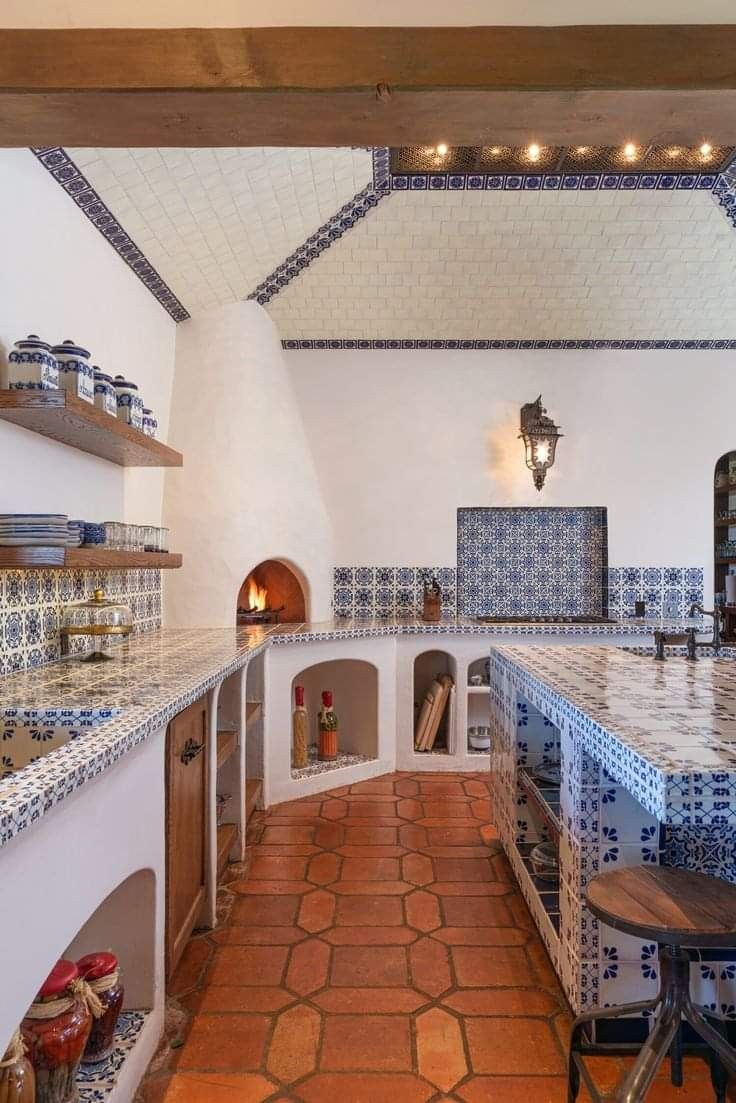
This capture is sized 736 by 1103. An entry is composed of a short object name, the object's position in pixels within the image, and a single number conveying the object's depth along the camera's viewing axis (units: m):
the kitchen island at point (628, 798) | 1.52
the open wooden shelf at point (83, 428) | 2.41
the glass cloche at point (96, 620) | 2.93
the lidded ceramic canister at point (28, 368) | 2.44
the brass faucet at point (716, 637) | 2.89
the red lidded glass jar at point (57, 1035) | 1.58
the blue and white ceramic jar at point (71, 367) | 2.66
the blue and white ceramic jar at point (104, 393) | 2.94
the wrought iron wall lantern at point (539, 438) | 5.25
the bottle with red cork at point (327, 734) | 4.75
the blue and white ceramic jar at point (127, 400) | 3.22
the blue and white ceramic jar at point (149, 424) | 3.45
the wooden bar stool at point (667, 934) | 1.53
